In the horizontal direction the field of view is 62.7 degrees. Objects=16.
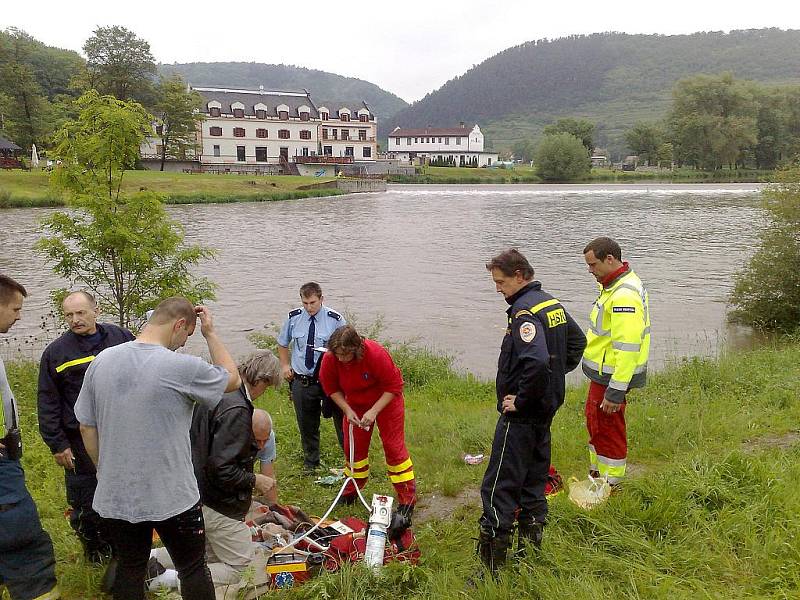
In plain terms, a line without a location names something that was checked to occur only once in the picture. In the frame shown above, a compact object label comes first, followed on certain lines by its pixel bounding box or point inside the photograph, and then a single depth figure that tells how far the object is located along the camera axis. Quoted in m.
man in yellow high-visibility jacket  4.98
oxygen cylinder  4.14
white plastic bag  4.90
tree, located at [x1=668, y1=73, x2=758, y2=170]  84.75
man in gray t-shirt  3.12
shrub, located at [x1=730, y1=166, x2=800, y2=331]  13.29
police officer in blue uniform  6.22
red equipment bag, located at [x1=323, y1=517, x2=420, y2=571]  4.33
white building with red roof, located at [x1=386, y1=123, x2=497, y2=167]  113.81
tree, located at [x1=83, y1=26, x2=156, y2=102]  65.06
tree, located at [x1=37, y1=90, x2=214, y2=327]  8.29
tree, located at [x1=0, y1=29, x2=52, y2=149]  59.12
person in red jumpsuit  5.06
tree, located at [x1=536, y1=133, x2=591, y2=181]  82.69
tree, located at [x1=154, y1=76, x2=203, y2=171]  64.00
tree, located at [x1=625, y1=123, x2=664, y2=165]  107.88
